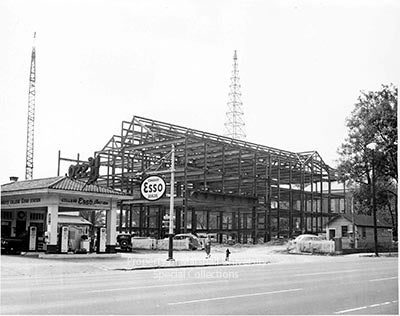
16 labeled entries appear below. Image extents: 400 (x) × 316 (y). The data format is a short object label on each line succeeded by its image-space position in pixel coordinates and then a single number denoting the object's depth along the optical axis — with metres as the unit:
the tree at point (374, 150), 51.44
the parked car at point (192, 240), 47.81
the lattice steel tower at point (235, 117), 67.88
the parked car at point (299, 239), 47.19
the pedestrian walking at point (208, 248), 34.87
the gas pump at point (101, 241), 35.41
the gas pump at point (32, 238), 35.00
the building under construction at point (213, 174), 56.88
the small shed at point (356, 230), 51.06
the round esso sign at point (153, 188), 28.77
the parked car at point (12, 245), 33.88
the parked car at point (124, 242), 42.28
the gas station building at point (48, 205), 32.25
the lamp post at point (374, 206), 43.88
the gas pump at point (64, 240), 32.84
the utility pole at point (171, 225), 29.84
